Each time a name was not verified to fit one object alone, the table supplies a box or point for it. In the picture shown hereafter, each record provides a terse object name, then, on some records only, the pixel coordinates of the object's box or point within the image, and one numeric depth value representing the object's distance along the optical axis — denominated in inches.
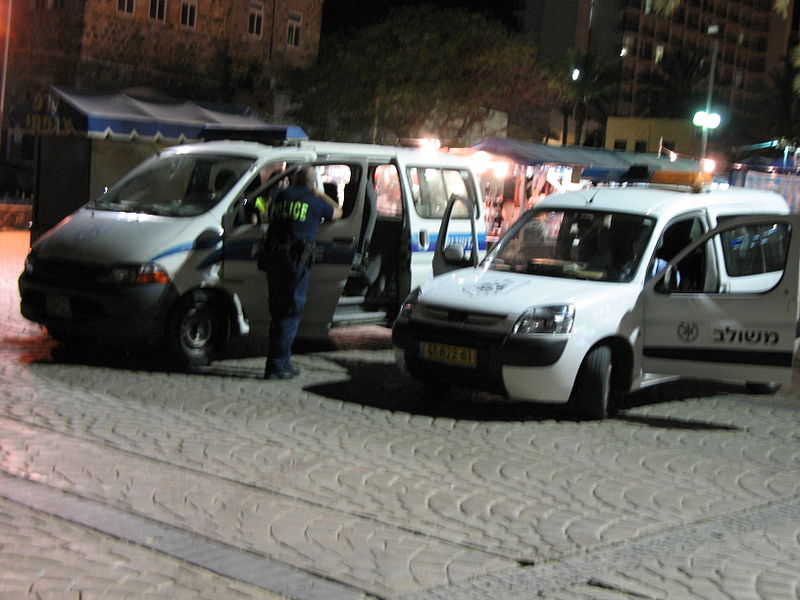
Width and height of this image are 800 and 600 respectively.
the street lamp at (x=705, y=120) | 1510.8
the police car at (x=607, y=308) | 352.2
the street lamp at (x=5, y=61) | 1047.6
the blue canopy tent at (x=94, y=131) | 643.5
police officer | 399.2
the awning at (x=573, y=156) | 991.0
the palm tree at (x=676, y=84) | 3865.7
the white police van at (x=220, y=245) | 399.5
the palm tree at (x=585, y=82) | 3523.6
